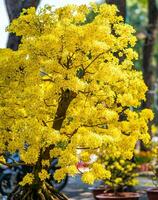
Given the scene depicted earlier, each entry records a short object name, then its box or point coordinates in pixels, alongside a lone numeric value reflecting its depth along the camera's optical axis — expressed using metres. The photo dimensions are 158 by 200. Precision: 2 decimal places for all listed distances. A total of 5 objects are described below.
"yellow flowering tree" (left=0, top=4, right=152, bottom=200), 8.60
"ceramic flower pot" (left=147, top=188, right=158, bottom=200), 12.55
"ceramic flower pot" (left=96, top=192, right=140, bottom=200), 12.09
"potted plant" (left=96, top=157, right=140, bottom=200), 12.71
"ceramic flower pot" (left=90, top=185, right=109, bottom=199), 13.25
